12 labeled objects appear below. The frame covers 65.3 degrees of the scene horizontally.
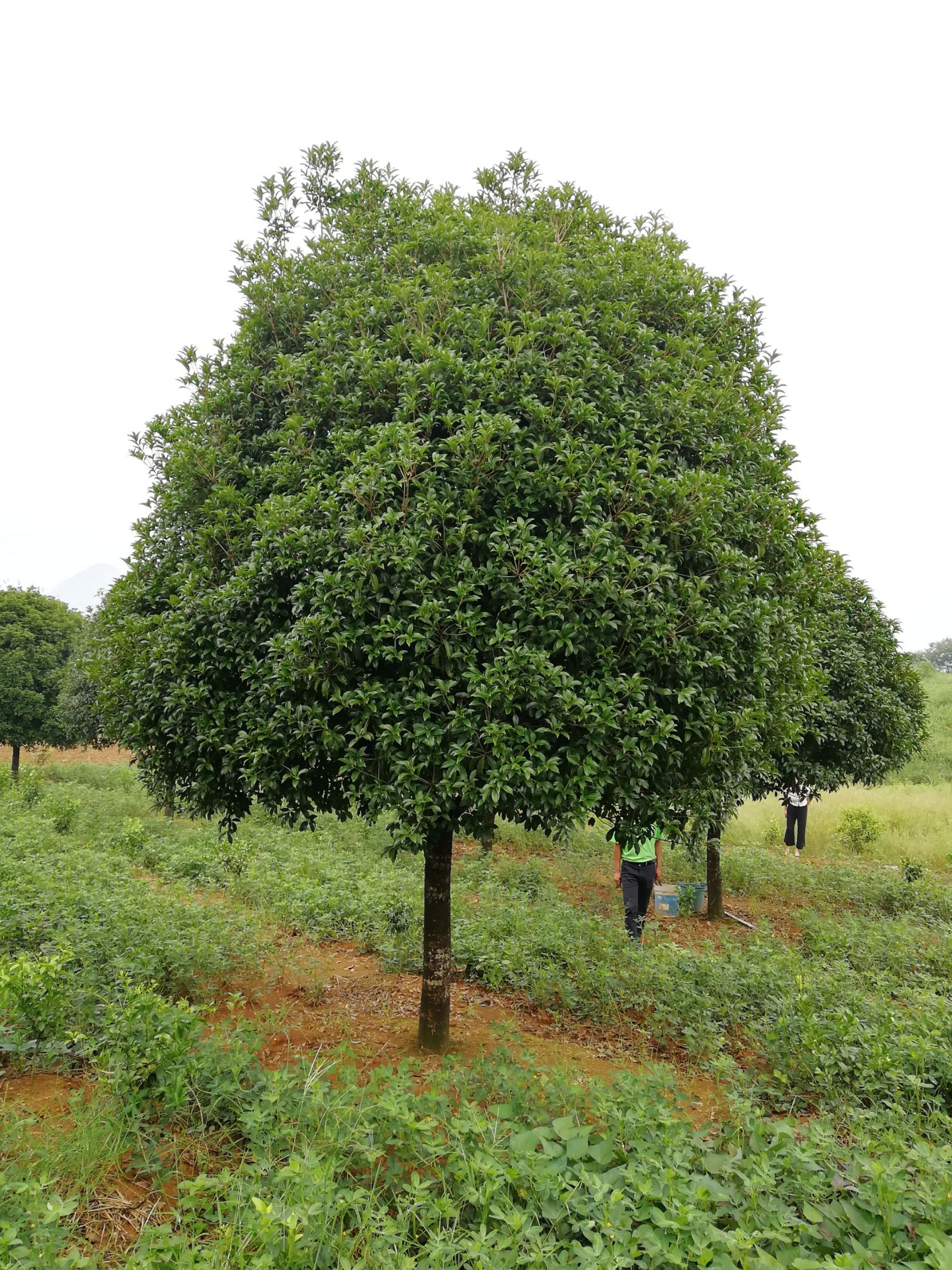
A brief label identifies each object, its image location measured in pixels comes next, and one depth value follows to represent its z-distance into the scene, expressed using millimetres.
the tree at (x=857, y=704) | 10984
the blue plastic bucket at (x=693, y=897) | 11406
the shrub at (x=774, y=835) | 18266
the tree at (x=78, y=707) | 19922
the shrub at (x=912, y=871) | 12859
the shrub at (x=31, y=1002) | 4207
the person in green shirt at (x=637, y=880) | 8469
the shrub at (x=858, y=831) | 17562
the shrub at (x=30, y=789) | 16172
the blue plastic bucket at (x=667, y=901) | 10883
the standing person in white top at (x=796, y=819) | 15788
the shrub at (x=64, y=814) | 13406
